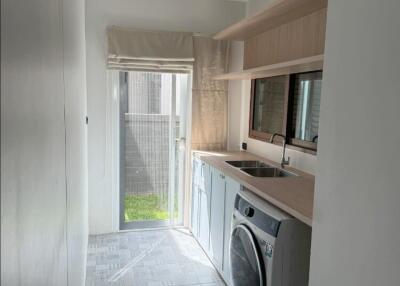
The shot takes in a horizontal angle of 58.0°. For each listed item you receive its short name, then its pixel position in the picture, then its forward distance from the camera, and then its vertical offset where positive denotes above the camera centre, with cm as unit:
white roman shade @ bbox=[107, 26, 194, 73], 366 +48
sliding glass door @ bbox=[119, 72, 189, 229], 394 -57
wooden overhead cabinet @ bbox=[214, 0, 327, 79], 236 +54
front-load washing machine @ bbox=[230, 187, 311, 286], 195 -81
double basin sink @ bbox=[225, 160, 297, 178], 313 -62
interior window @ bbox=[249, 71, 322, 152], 285 -6
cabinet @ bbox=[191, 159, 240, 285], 287 -101
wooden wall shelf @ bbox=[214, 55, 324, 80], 209 +23
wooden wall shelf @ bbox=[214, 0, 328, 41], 231 +61
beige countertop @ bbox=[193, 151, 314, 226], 189 -56
